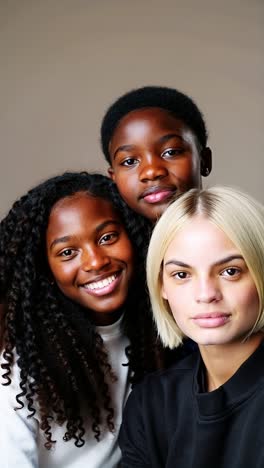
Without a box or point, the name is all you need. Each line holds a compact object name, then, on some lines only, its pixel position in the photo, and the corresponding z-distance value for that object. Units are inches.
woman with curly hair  54.7
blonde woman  43.8
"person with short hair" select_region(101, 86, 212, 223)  56.9
